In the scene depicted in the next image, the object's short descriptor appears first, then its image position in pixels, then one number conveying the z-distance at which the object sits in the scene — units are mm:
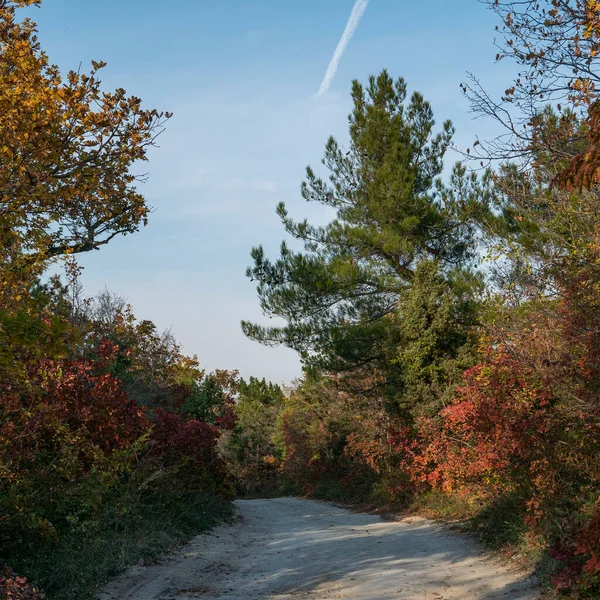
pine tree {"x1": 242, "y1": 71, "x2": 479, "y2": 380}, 20797
